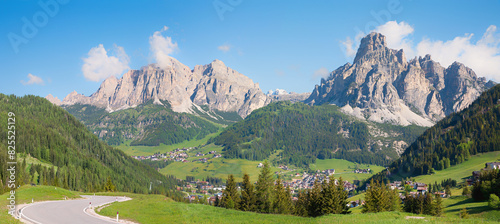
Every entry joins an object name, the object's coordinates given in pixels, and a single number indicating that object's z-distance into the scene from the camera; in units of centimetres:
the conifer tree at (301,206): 9339
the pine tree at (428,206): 9082
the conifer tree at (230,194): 9025
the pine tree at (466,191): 11720
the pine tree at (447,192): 13718
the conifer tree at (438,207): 8898
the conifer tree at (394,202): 10051
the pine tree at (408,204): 10600
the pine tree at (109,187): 12758
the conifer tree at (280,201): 8794
